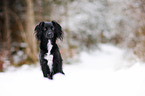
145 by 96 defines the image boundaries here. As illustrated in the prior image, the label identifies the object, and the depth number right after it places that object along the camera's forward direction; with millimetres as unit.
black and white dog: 3645
